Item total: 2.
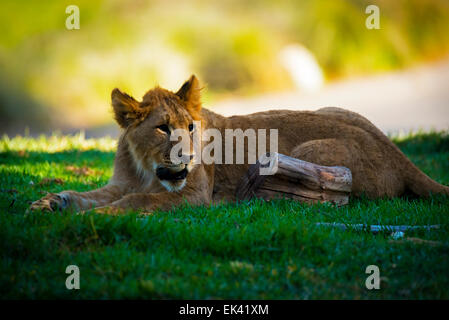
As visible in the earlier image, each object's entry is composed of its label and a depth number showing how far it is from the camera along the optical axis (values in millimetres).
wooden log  5750
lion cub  5566
